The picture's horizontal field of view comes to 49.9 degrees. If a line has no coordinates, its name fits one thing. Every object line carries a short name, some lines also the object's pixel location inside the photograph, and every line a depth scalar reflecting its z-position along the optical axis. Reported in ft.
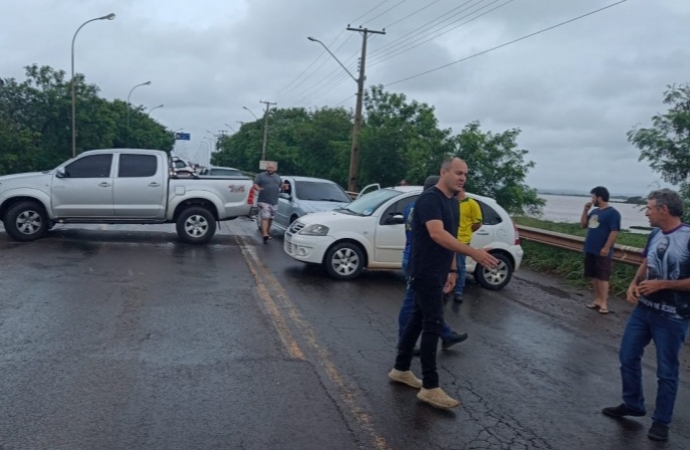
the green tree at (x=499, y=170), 79.51
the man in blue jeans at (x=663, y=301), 18.19
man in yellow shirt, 30.50
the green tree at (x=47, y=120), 138.31
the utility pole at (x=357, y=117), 104.94
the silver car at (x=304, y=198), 55.36
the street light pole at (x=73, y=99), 122.21
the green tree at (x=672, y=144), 47.75
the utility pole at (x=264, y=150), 225.56
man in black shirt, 18.98
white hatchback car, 39.17
